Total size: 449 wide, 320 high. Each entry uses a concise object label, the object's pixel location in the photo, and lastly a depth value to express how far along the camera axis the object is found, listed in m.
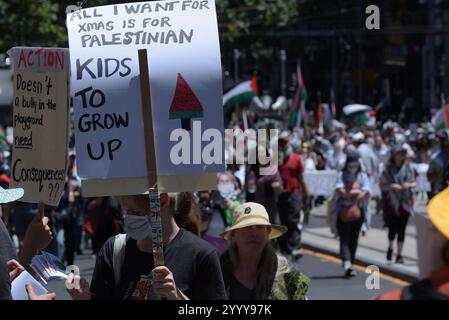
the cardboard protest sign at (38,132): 6.63
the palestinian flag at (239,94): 30.31
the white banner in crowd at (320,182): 30.96
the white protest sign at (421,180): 27.14
